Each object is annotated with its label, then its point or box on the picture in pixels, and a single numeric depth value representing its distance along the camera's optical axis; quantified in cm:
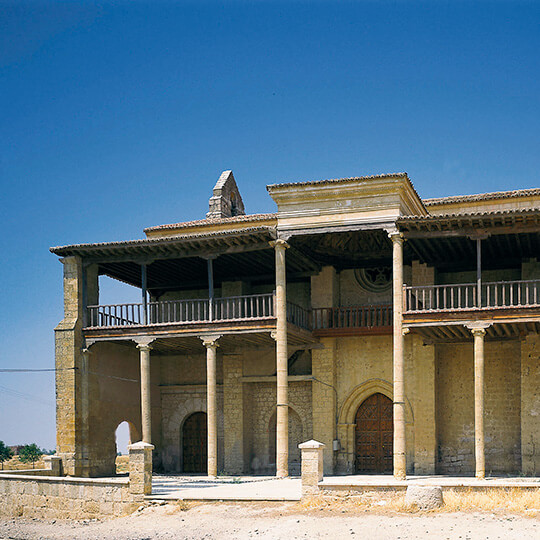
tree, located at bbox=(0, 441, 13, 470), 4572
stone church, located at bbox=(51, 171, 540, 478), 2250
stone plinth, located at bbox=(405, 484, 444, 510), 1552
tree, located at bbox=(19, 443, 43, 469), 4494
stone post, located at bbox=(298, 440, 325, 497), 1722
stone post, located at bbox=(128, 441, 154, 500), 1830
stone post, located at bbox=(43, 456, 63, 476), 2412
